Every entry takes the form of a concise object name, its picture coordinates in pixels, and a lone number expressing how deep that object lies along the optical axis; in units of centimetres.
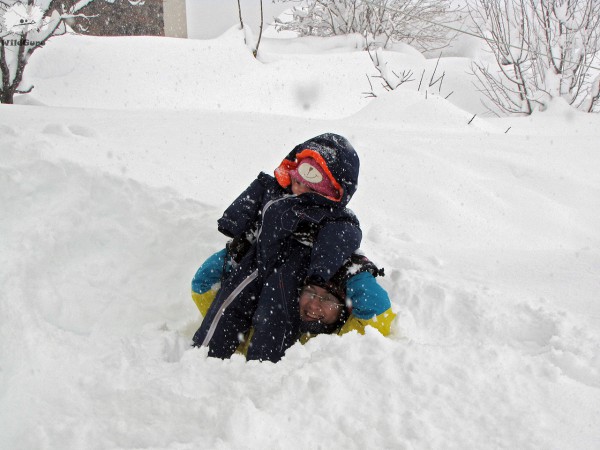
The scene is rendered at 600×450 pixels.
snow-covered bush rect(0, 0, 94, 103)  613
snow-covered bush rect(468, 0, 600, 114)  845
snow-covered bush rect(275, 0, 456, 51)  1518
